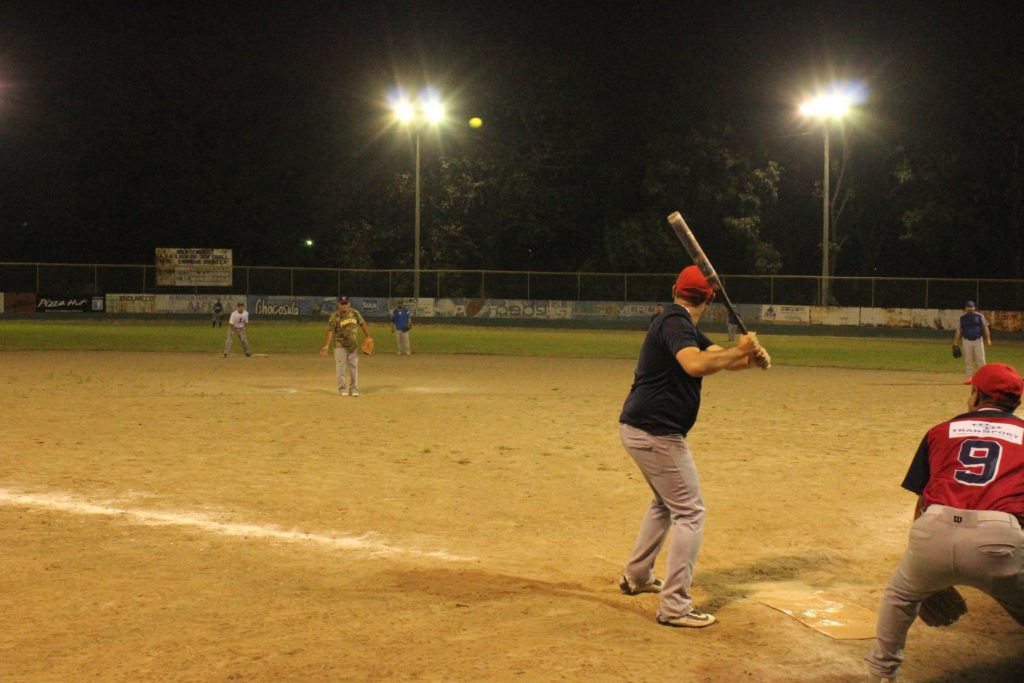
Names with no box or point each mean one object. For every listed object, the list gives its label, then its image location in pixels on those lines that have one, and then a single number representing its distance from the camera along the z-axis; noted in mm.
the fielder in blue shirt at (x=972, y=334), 21578
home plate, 6051
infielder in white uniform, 28531
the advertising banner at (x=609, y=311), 54062
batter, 6023
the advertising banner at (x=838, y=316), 48394
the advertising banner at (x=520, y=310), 55438
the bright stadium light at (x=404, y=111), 47375
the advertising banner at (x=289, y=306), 57188
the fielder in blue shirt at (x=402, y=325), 30656
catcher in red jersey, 4465
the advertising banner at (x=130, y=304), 56469
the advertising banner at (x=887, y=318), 48438
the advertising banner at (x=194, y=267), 57531
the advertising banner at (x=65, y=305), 56094
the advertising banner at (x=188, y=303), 57031
